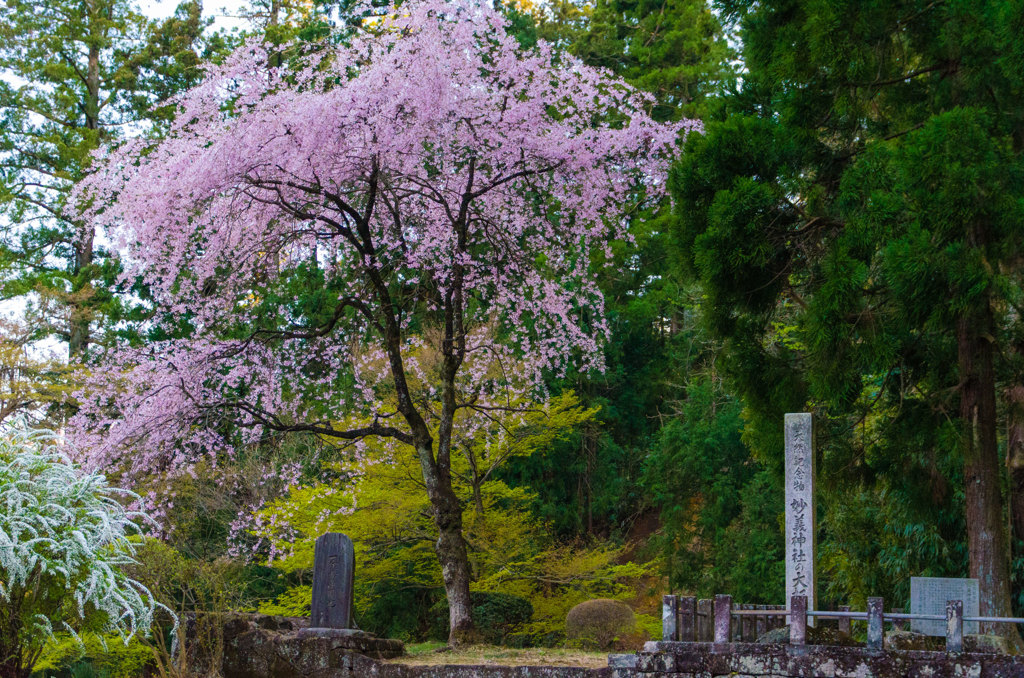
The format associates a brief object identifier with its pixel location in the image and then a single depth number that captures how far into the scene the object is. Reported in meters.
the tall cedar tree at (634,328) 19.61
